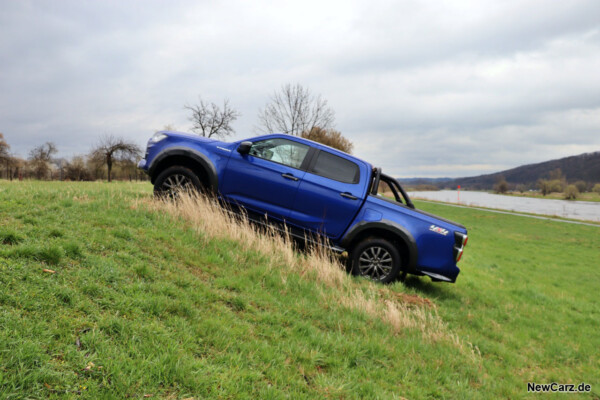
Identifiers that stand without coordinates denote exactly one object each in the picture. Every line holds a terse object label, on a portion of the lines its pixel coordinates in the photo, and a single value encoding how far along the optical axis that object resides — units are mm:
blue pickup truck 5609
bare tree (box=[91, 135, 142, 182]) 50688
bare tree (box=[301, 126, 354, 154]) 39156
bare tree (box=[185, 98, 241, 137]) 45469
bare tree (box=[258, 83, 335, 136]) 38719
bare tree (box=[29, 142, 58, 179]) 56094
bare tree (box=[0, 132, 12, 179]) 50619
